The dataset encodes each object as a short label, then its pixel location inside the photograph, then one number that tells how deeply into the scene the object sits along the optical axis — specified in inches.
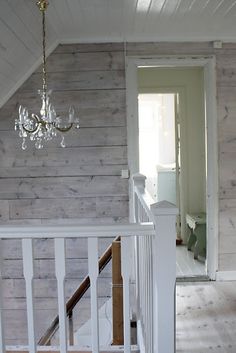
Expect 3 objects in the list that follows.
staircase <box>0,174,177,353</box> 56.6
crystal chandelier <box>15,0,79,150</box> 97.7
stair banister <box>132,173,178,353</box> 56.0
